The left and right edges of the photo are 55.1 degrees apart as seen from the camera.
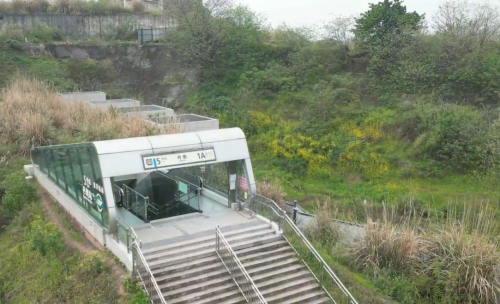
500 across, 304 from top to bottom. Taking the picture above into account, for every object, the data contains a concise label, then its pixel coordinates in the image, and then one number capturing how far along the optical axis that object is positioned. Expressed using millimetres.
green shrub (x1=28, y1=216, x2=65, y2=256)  12495
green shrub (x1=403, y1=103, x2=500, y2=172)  19297
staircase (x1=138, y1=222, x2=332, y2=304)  10688
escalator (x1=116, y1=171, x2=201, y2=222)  13844
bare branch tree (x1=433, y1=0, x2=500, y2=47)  25719
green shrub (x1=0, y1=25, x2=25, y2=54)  32438
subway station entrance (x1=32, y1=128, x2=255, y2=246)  11914
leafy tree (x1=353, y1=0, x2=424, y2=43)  27703
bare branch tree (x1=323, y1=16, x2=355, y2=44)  29672
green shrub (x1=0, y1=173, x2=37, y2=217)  15672
